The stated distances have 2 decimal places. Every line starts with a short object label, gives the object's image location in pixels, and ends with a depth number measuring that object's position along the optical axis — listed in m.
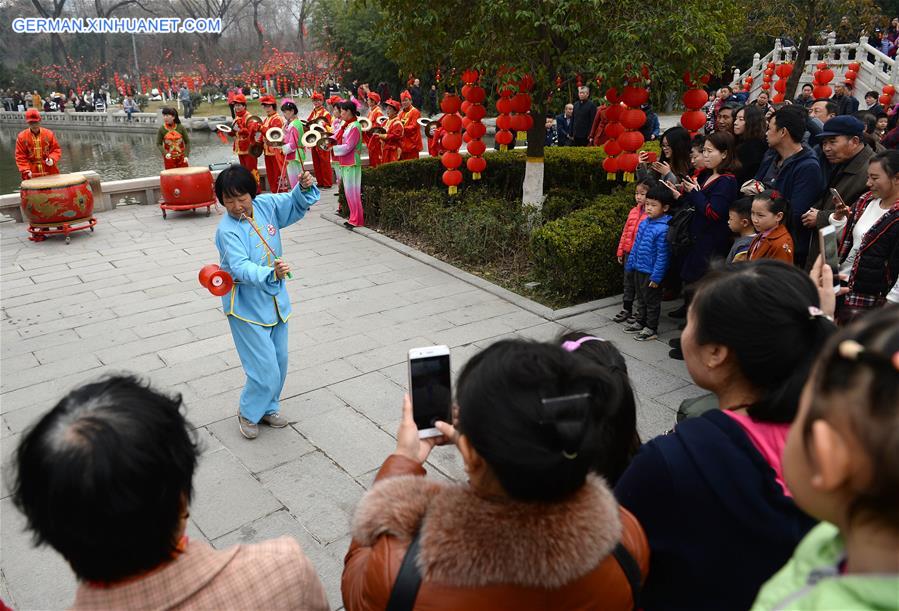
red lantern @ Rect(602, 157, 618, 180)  7.62
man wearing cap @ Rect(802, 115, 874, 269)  4.30
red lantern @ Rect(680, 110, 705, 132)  7.10
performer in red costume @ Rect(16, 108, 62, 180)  9.17
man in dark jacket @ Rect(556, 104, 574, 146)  12.80
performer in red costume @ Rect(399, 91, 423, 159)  10.62
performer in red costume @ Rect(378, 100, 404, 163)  10.30
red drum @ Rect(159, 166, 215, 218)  9.38
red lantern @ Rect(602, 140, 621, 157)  7.64
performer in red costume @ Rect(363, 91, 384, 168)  10.72
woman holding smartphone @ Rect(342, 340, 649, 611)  1.14
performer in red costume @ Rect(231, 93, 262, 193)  10.84
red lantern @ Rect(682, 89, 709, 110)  6.96
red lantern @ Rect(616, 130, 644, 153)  7.16
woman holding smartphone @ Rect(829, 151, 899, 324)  3.54
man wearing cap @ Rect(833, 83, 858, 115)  10.98
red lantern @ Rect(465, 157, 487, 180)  8.63
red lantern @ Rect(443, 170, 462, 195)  8.54
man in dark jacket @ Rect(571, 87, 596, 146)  11.91
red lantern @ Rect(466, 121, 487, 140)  8.25
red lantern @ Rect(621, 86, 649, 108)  6.83
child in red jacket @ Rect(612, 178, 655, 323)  5.13
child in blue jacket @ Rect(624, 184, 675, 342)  4.90
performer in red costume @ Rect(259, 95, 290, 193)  10.34
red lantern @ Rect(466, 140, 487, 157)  8.48
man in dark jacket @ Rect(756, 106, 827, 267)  4.42
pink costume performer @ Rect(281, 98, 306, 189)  9.88
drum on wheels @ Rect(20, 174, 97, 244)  8.24
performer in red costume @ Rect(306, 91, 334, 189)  11.39
